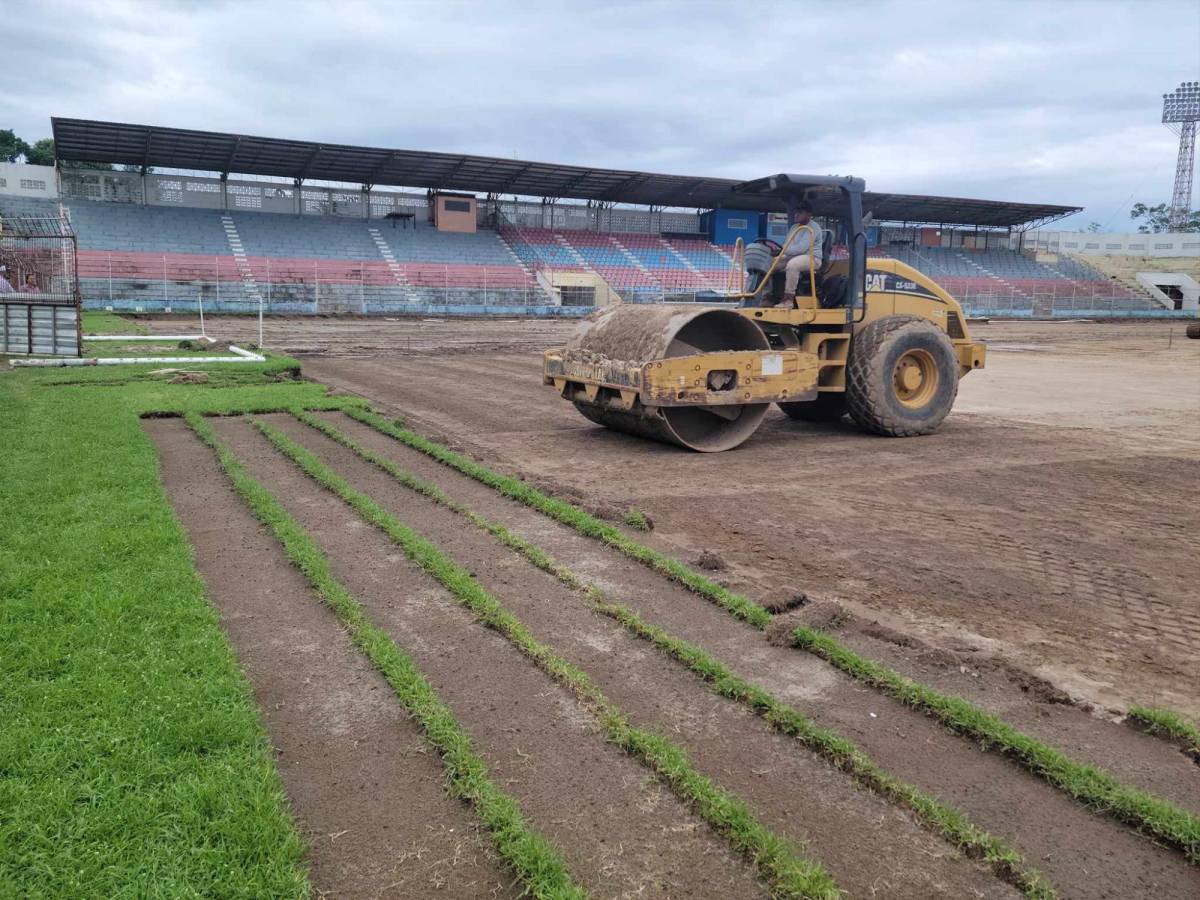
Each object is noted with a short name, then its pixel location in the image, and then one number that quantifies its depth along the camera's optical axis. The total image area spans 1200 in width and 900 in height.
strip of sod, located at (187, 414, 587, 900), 2.73
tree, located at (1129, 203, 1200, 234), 105.12
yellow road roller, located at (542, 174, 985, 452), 9.01
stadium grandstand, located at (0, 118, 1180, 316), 40.66
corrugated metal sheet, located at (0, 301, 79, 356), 17.11
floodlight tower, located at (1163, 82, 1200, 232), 83.31
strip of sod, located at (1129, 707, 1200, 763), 3.52
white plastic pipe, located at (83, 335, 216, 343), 21.06
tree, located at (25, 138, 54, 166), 68.06
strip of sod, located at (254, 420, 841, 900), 2.73
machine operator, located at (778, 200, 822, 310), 9.81
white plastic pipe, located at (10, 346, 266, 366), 15.71
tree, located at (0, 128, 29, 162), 65.69
